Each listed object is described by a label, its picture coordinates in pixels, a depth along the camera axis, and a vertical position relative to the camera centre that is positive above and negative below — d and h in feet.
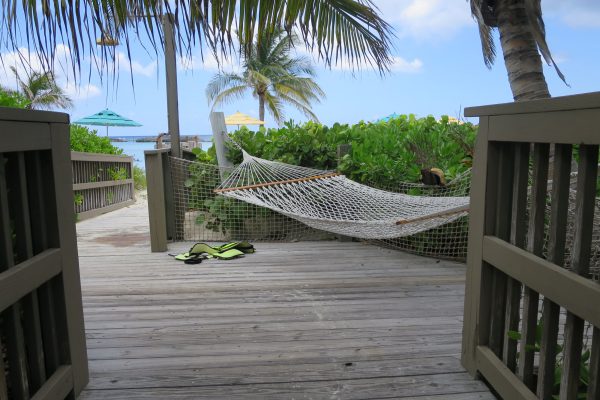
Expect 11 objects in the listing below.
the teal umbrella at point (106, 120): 50.03 +4.36
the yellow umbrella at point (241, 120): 67.26 +5.57
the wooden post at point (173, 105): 12.60 +1.44
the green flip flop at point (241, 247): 11.02 -2.00
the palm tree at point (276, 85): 72.84 +11.39
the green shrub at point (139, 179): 33.27 -1.32
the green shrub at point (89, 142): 20.41 +0.87
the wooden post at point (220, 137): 12.72 +0.59
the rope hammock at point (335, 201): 8.46 -0.85
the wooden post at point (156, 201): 11.03 -0.93
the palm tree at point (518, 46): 8.77 +2.01
